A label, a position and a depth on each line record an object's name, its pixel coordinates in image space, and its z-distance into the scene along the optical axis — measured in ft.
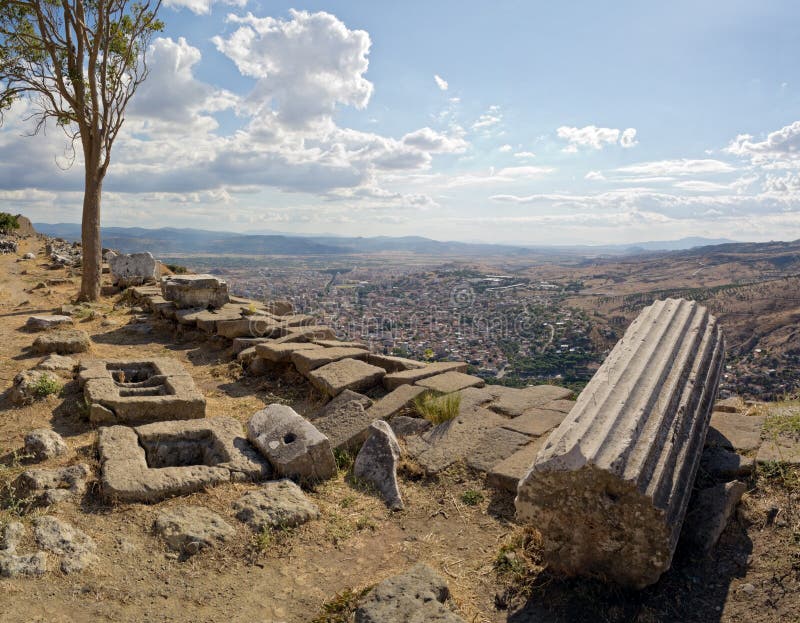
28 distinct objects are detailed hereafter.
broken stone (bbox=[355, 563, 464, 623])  8.45
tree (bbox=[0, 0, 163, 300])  37.73
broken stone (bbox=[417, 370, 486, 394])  20.17
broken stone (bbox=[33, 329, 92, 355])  24.72
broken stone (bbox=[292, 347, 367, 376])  22.79
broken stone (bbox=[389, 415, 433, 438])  17.85
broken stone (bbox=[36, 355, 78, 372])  21.08
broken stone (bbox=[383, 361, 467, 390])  21.34
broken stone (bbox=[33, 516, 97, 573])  9.83
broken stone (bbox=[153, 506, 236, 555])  11.02
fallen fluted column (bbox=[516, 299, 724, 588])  9.26
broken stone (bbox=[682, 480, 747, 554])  10.52
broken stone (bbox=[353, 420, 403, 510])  14.52
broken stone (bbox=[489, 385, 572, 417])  18.86
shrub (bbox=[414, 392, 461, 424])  18.07
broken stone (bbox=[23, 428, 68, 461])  14.20
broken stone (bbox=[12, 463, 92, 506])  11.81
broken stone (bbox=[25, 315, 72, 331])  29.43
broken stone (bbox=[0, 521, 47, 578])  9.21
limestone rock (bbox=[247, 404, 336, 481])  14.66
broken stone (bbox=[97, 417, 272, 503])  12.66
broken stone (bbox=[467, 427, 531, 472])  15.47
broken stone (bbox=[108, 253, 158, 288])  45.62
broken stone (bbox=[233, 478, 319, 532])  12.15
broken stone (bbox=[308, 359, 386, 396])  20.88
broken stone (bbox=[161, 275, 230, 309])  33.14
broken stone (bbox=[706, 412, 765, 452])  13.88
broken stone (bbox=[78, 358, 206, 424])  17.25
